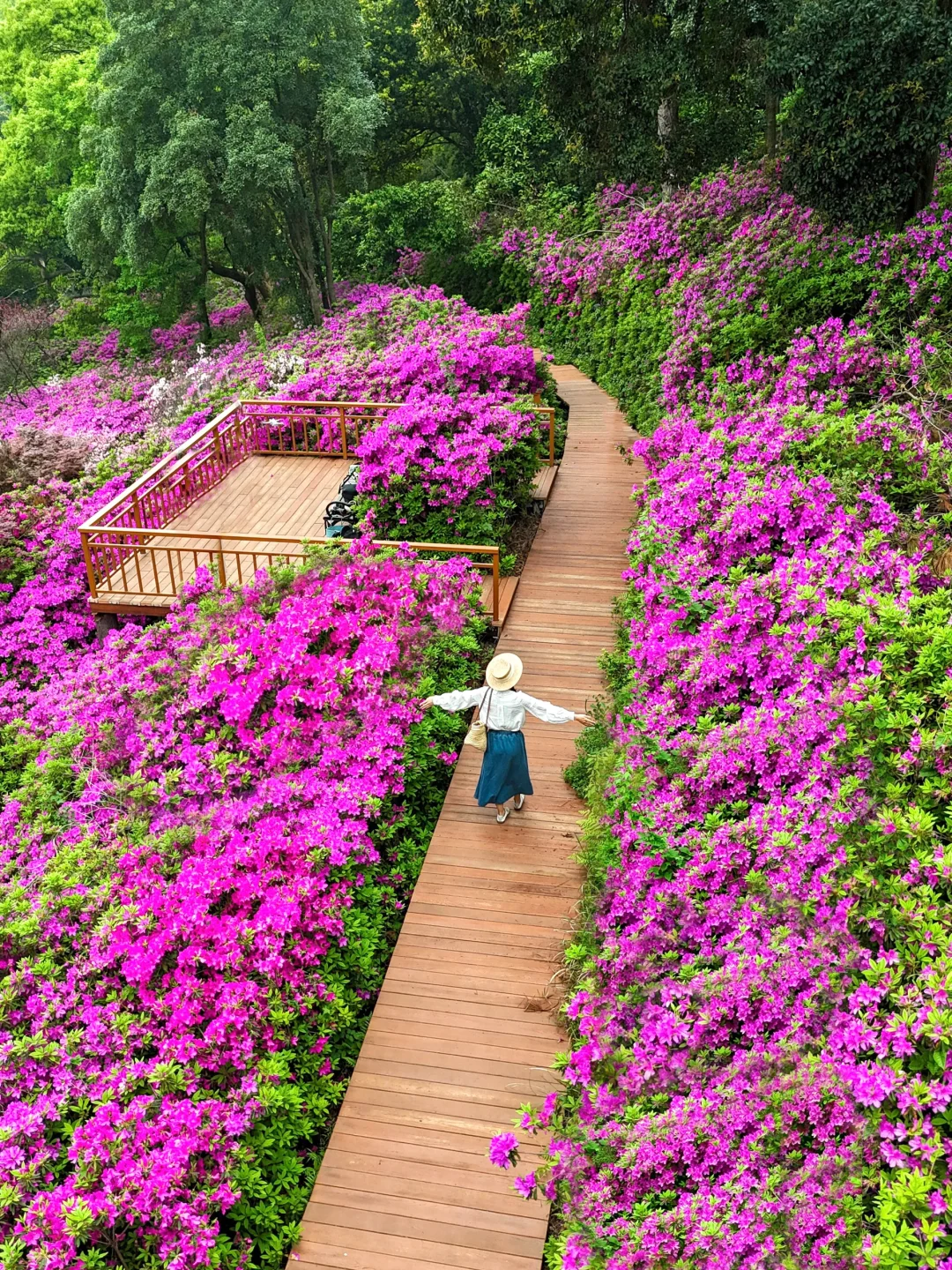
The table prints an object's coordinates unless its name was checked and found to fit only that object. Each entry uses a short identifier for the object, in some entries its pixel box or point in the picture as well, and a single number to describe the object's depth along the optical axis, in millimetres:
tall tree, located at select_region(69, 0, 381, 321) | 19969
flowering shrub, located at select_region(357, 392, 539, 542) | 10750
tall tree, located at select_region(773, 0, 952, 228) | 9867
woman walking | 7242
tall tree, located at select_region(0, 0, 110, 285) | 26641
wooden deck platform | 11086
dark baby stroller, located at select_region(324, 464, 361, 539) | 11461
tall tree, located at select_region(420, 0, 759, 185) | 15742
